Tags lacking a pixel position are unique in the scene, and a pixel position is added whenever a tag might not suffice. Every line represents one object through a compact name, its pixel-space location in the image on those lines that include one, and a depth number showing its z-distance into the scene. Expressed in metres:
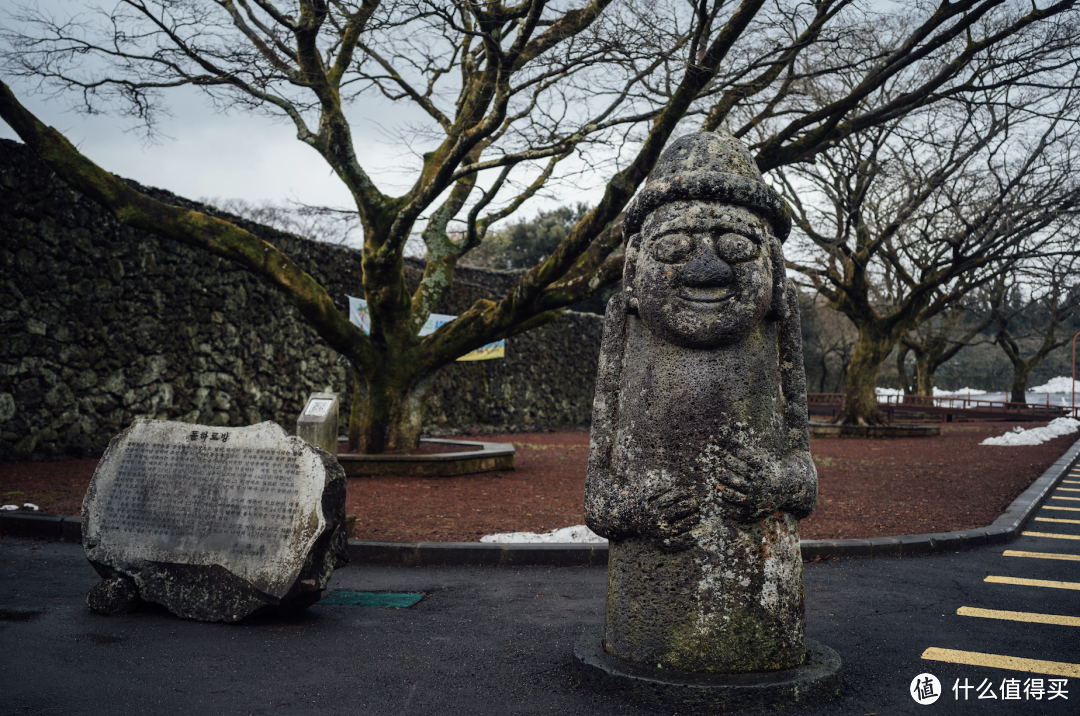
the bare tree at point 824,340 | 38.06
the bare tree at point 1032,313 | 23.79
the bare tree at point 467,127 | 8.66
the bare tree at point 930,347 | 29.48
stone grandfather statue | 3.06
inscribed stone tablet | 4.27
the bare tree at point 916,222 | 16.70
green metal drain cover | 4.79
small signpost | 7.94
